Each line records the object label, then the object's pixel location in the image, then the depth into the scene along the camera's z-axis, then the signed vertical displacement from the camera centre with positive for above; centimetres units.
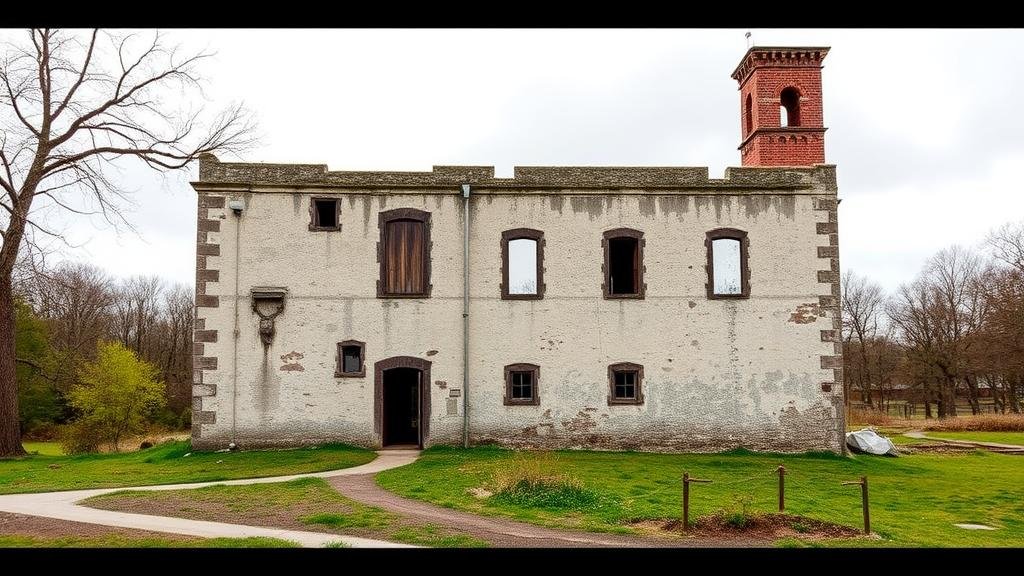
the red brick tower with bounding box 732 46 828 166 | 2386 +820
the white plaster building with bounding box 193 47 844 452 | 2012 +155
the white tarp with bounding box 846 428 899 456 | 2180 -239
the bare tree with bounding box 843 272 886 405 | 5616 +244
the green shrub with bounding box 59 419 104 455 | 2472 -237
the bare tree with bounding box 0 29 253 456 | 2125 +596
